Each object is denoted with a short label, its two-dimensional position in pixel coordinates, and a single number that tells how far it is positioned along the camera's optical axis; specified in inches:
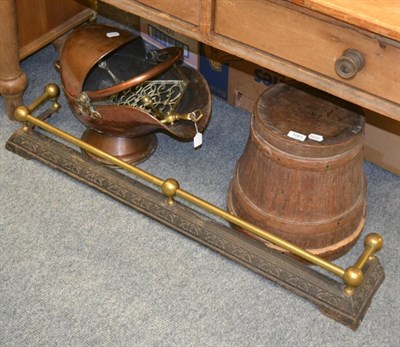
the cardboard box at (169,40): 85.6
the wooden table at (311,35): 51.6
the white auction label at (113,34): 74.6
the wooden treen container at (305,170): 63.5
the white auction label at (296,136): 62.9
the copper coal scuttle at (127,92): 71.6
